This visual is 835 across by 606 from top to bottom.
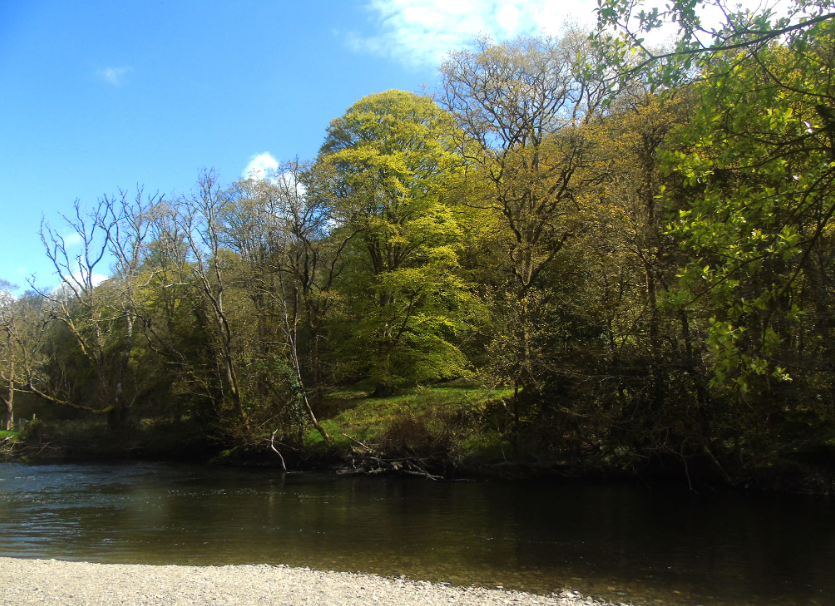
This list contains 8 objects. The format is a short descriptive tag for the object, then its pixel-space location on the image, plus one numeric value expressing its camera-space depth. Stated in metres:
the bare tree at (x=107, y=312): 30.28
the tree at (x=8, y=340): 28.73
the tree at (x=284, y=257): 27.64
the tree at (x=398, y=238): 26.42
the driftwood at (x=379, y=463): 21.09
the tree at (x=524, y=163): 20.25
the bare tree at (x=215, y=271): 26.52
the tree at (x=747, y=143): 6.88
